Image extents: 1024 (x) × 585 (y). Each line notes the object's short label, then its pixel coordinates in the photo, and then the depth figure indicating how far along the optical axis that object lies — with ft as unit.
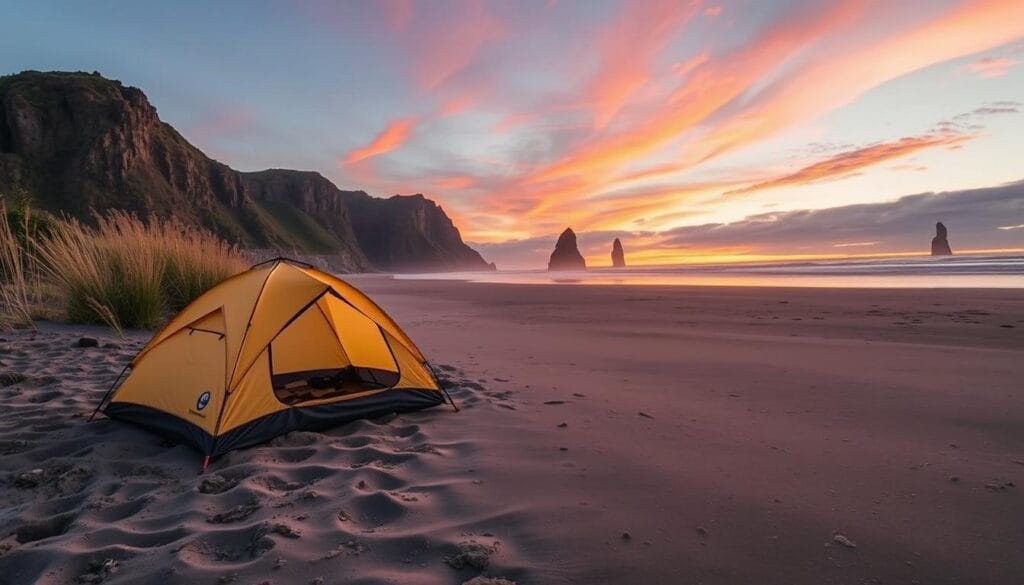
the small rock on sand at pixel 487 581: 6.85
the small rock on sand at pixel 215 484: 10.49
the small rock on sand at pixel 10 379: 17.02
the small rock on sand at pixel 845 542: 7.69
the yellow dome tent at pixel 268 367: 13.08
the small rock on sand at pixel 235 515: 9.14
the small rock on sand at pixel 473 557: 7.41
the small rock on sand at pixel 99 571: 7.31
